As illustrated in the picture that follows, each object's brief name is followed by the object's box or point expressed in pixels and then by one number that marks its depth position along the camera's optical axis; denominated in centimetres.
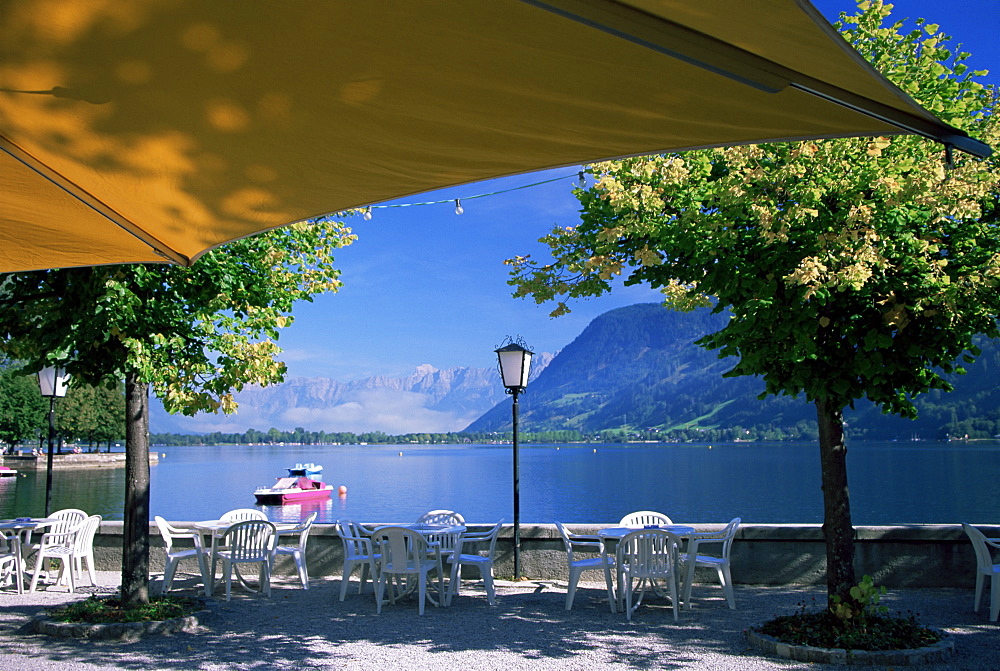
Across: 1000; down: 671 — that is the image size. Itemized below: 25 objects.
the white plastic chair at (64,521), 994
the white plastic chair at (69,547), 940
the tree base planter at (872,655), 591
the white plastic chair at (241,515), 1036
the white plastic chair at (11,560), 938
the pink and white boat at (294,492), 6206
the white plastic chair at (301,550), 977
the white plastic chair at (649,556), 786
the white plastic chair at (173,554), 934
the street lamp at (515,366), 1056
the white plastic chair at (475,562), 867
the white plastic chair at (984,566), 743
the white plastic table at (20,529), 940
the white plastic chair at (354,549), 908
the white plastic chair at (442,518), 1031
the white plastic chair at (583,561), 836
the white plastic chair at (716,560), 820
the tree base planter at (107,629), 702
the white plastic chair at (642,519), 997
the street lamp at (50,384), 1226
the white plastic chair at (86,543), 969
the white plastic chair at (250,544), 908
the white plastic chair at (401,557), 847
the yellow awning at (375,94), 147
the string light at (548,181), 614
